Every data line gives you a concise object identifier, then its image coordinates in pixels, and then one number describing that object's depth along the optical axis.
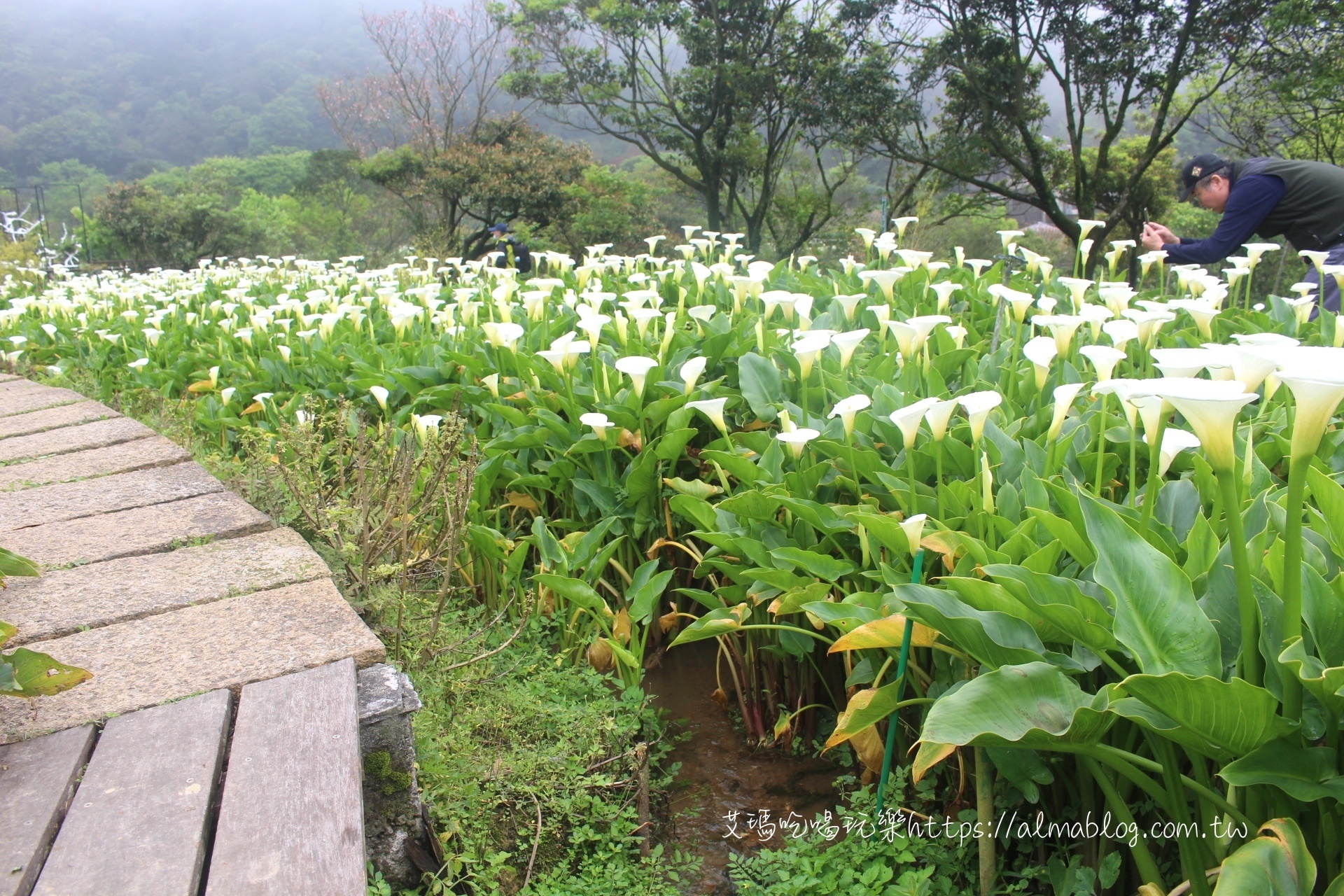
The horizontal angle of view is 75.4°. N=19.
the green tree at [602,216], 18.83
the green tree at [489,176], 19.25
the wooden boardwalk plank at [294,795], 1.23
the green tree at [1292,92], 13.95
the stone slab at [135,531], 2.31
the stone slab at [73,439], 3.40
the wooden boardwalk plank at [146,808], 1.21
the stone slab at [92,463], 3.03
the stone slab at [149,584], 1.93
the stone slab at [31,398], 4.32
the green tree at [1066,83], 16.28
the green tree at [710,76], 19.55
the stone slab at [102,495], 2.63
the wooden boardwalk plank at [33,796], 1.22
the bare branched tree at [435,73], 24.11
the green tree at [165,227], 23.94
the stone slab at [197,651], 1.59
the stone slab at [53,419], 3.83
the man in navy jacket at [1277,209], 4.27
